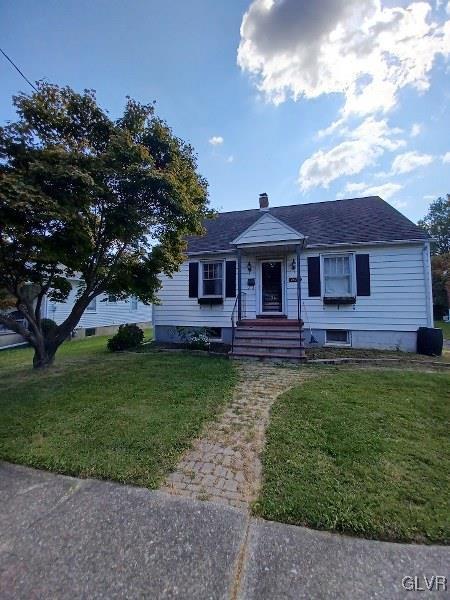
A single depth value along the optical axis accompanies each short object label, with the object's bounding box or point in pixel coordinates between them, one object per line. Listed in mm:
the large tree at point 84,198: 5406
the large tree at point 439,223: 35375
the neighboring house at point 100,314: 14734
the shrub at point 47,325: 12270
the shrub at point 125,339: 10180
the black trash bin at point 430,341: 8305
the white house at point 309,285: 8867
